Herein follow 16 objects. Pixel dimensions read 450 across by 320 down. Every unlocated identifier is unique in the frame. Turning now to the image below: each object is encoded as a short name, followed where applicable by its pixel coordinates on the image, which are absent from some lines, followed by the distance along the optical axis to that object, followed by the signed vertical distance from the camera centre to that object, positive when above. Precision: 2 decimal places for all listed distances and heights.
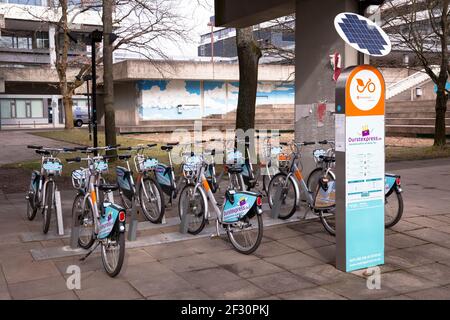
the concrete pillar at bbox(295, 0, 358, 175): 7.34 +0.84
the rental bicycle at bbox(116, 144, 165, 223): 6.96 -0.89
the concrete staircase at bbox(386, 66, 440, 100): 32.75 +2.40
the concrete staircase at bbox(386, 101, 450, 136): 22.93 +0.12
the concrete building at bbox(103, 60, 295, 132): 33.38 +2.37
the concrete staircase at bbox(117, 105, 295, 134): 29.41 +0.04
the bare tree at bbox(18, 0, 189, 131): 16.36 +3.73
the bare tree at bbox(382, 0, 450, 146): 15.65 +2.92
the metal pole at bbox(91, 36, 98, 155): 11.61 +0.83
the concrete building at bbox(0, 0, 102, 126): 39.94 +4.33
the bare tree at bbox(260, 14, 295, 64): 17.70 +3.01
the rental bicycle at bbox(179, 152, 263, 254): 5.45 -1.01
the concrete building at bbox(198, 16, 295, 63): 17.64 +3.44
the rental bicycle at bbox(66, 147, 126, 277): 4.78 -0.94
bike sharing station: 4.69 -0.28
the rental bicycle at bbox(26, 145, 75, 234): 6.56 -0.79
